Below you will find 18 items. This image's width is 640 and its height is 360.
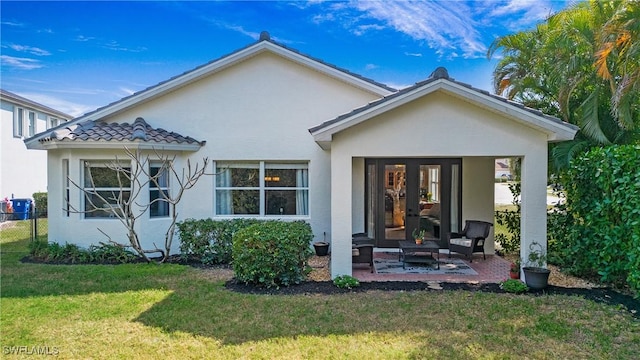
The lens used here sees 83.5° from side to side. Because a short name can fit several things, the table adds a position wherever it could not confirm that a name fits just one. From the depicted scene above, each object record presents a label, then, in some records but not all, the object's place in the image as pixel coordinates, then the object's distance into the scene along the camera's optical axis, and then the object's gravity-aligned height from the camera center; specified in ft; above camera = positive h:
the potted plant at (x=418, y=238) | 32.81 -5.54
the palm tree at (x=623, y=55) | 29.04 +10.67
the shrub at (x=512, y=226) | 39.81 -5.38
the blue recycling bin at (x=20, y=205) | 66.90 -4.72
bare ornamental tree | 36.32 -0.59
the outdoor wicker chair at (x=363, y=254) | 31.55 -6.71
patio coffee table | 31.42 -6.77
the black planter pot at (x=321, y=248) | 38.35 -7.42
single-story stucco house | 38.58 +2.17
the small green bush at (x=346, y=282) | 27.12 -7.85
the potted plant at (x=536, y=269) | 26.30 -6.82
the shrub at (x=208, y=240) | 35.63 -6.12
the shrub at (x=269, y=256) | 26.48 -5.75
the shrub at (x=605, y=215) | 23.53 -2.78
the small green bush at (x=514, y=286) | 25.97 -7.93
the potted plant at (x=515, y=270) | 28.50 -7.38
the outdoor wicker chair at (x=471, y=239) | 35.45 -6.20
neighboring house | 68.74 +6.15
